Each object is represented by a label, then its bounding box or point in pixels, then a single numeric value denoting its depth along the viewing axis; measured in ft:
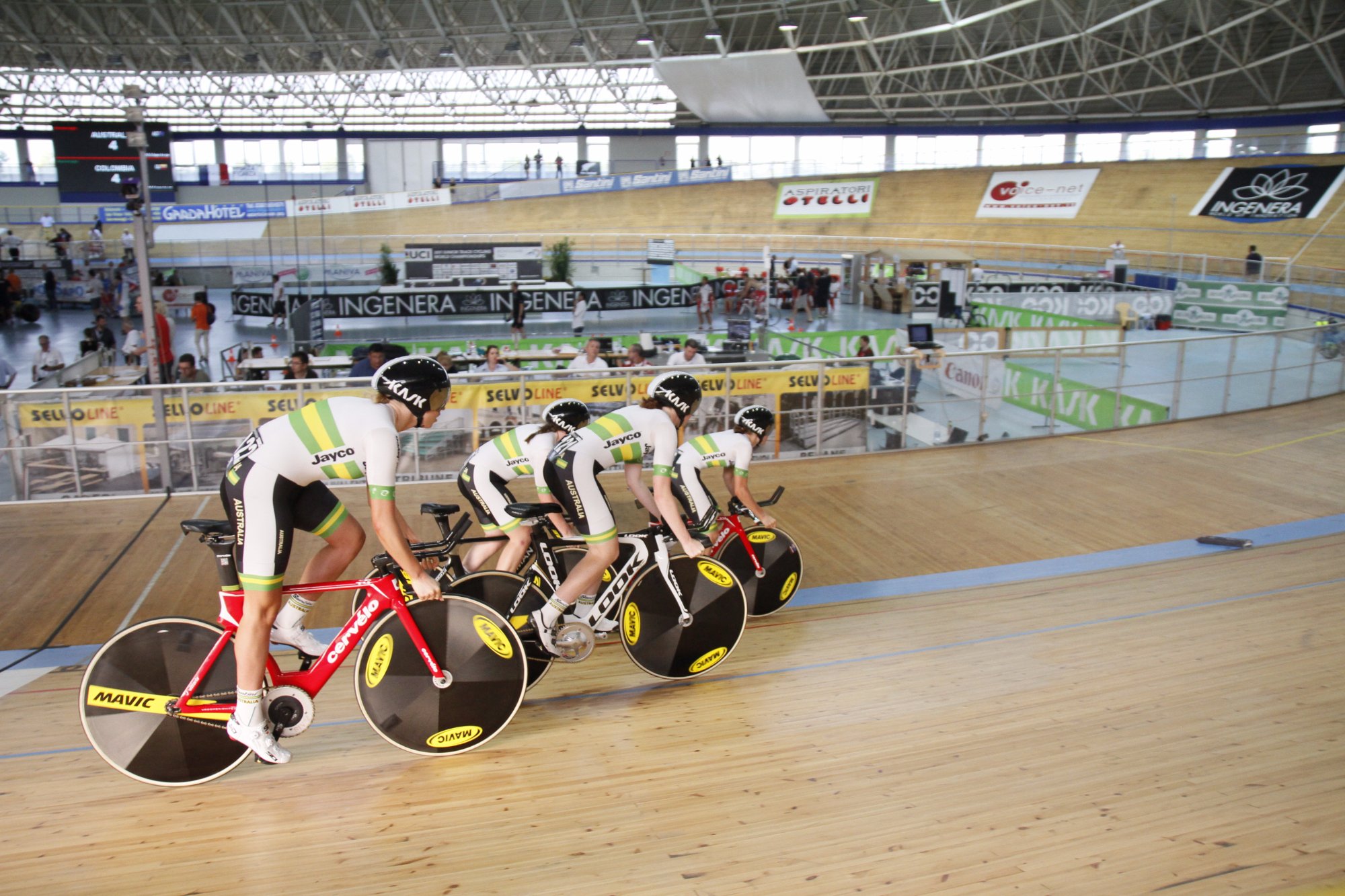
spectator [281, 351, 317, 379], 33.40
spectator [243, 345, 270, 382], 41.65
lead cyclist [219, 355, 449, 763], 9.78
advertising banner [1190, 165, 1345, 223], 83.97
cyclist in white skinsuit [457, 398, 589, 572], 15.28
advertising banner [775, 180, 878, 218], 116.37
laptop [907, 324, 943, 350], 45.59
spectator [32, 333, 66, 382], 44.91
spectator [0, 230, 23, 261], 93.40
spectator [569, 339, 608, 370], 34.81
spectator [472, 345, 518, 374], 36.96
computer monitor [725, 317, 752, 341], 49.55
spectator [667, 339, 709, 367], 33.65
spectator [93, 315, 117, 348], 53.83
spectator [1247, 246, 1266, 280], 72.23
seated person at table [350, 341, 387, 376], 33.86
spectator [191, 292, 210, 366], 56.24
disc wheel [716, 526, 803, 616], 16.92
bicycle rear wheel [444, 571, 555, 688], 12.55
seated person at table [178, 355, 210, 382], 37.04
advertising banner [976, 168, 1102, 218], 102.32
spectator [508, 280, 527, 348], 61.36
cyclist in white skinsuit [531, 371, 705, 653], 12.49
